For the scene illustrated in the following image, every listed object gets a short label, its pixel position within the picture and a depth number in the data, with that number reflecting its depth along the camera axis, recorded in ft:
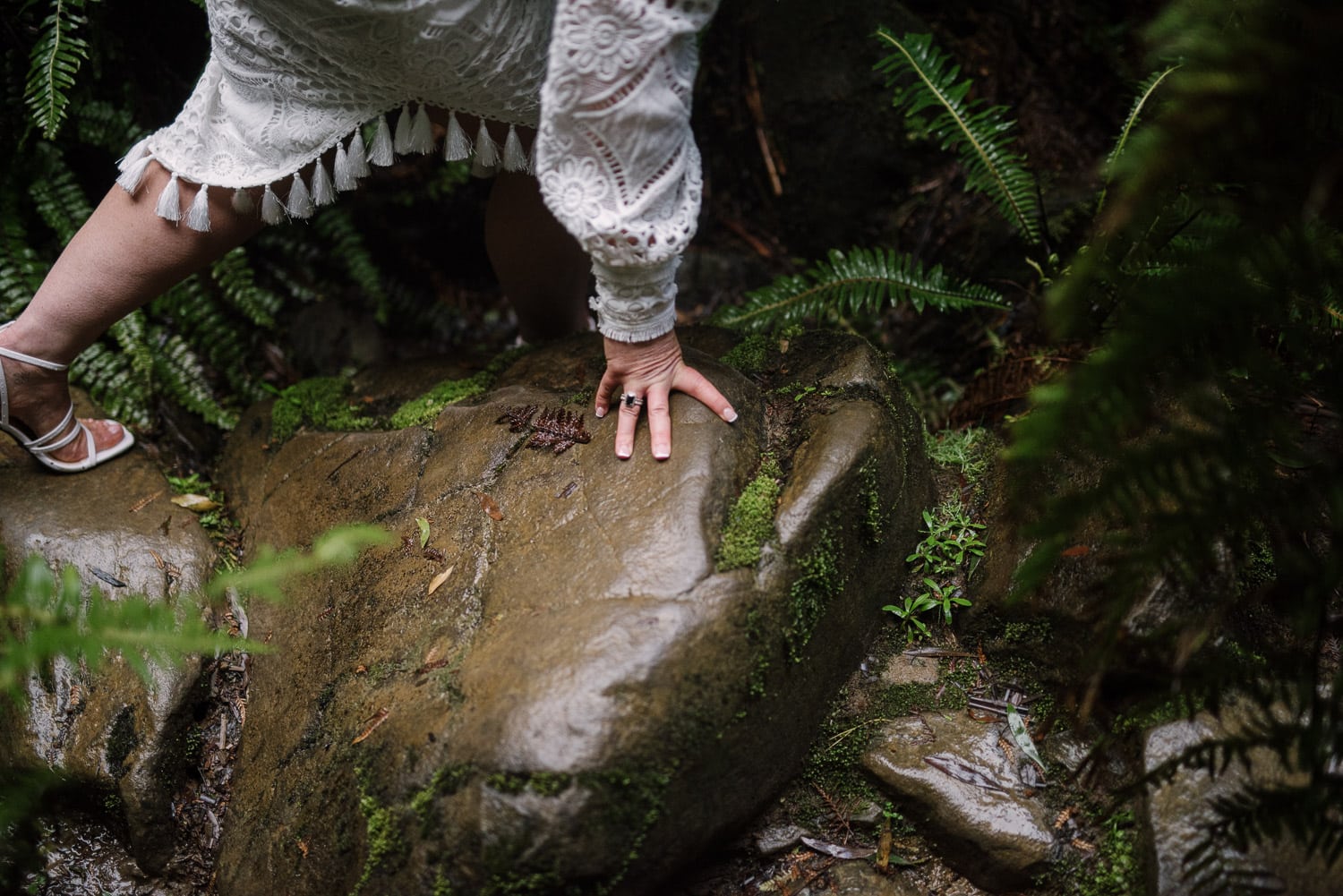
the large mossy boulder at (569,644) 5.99
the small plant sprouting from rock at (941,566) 8.08
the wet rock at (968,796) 6.79
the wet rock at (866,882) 6.93
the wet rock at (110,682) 7.80
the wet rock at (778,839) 7.18
